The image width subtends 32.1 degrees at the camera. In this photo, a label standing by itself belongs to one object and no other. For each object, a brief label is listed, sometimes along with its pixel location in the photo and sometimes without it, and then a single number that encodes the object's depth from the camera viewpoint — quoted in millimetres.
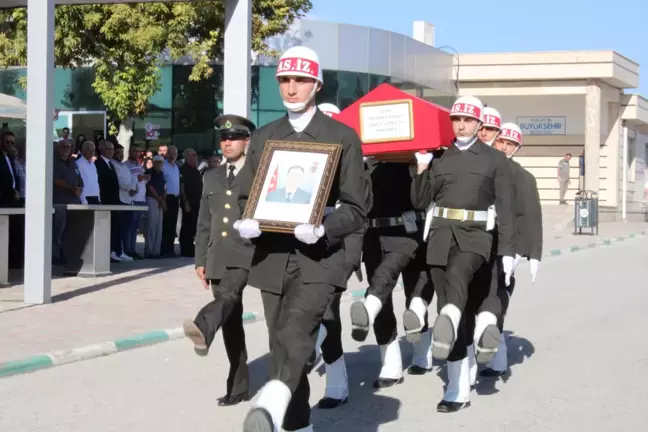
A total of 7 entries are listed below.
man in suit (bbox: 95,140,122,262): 18688
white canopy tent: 18000
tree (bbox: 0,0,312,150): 29094
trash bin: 34094
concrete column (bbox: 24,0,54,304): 12789
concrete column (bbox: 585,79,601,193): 42688
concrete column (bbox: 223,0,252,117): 14445
